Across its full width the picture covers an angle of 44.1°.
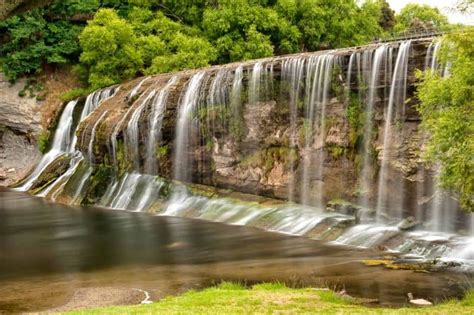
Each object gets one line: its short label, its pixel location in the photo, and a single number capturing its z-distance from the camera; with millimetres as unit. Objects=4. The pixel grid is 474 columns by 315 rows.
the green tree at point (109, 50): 46719
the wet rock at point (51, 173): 39812
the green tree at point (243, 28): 48531
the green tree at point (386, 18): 66438
